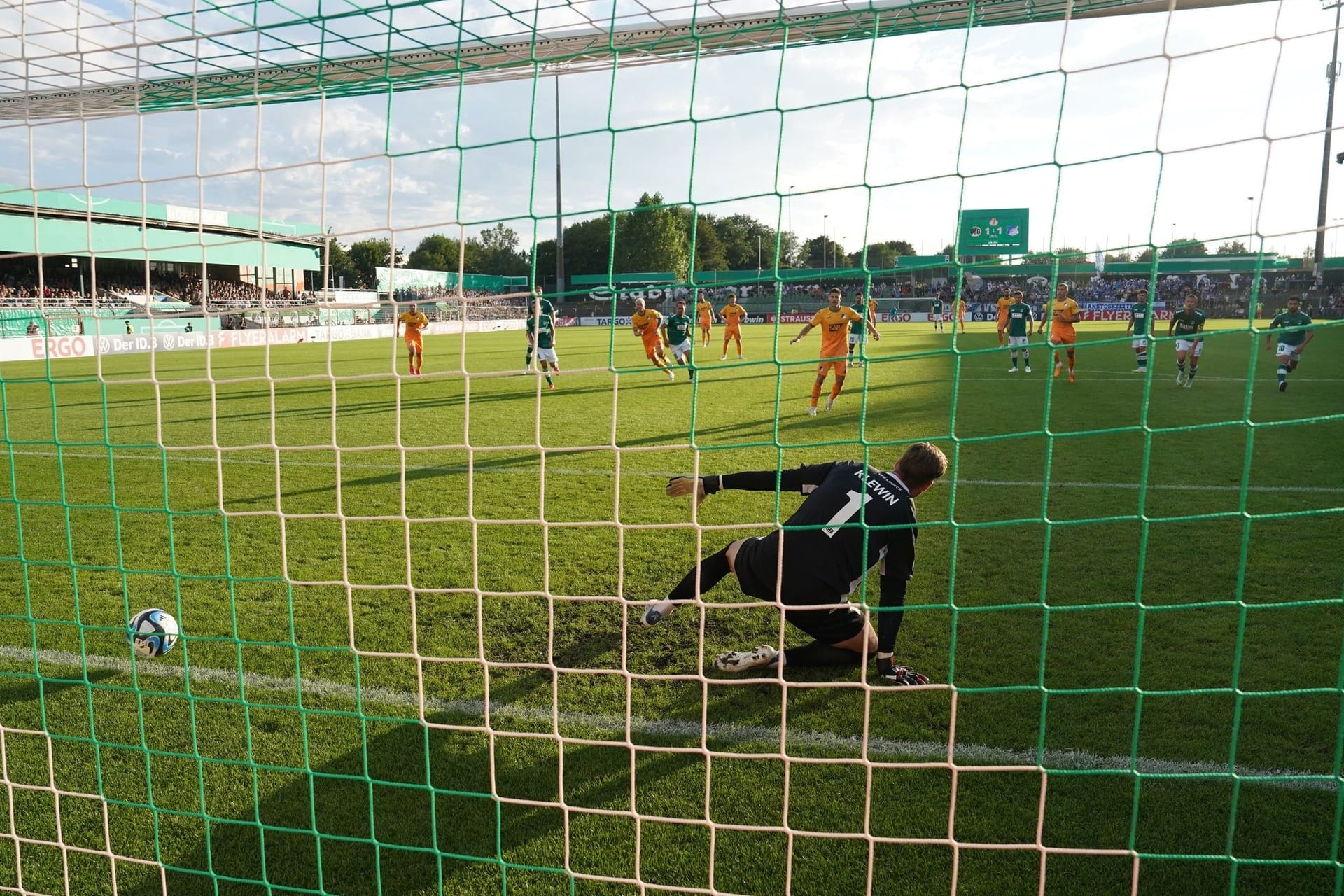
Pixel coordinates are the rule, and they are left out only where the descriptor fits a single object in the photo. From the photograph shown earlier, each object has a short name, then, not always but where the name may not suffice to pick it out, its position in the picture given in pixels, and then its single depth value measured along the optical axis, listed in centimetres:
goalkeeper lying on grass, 342
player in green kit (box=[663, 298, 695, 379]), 1593
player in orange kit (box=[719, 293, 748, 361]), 1720
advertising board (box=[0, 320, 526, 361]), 2128
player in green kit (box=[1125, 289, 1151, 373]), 1233
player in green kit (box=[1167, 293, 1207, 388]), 1312
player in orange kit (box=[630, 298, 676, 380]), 1417
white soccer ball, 385
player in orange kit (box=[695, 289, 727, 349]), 1989
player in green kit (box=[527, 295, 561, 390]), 1466
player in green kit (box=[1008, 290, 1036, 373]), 1568
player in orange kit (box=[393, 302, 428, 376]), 1477
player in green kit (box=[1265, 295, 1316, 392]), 1166
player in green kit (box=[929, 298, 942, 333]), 2899
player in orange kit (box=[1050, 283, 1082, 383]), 1370
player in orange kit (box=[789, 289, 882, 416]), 1033
